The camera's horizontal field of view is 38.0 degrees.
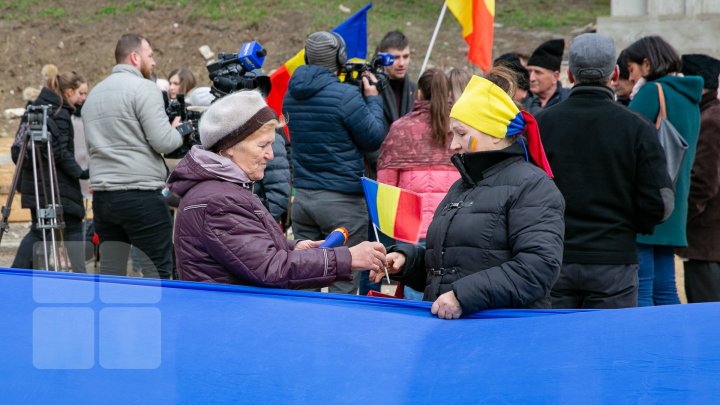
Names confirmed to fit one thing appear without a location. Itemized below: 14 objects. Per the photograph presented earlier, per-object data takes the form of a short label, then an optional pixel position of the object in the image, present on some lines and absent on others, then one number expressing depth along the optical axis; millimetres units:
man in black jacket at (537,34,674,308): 4656
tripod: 7402
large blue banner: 2916
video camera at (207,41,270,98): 6062
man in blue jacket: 6277
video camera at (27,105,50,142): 7402
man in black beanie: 6804
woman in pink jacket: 5945
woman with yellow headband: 3357
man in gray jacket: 6297
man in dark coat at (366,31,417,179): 7594
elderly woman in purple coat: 3465
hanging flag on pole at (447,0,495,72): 8984
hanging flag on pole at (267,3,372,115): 7585
